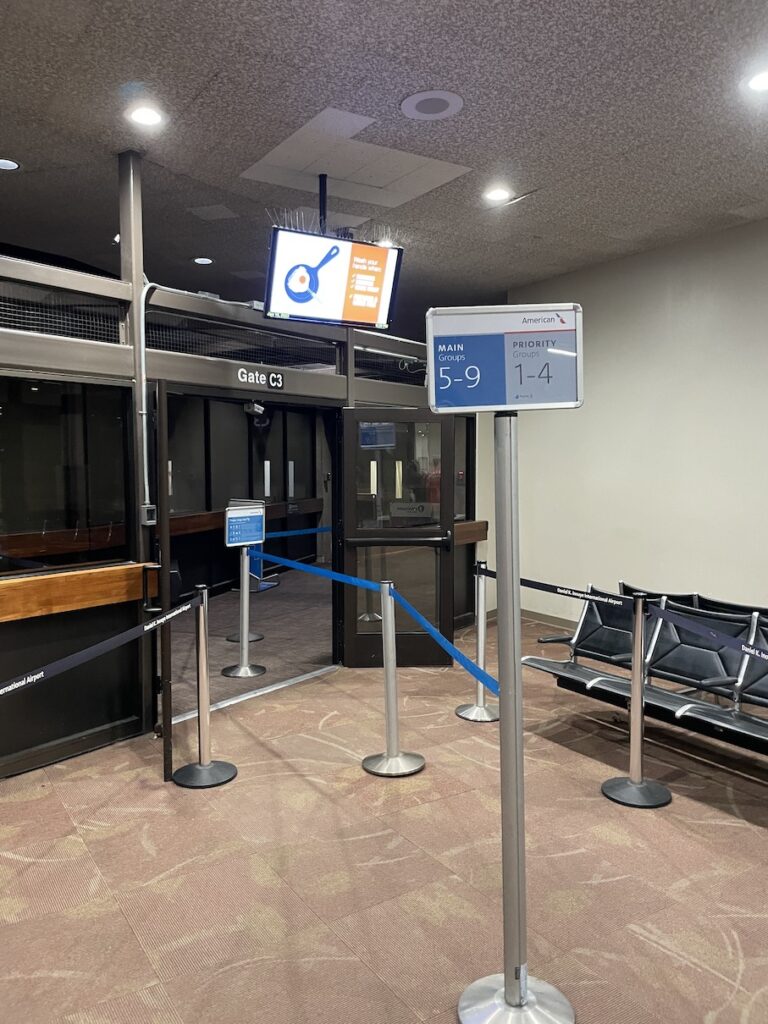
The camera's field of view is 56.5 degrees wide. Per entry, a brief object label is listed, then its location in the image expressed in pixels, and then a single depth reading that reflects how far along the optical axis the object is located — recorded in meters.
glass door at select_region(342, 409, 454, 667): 5.42
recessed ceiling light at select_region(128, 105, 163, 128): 3.52
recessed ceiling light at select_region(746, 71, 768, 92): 3.27
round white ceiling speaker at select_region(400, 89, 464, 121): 3.40
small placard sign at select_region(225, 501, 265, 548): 5.30
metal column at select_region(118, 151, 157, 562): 4.04
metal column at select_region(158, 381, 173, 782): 3.57
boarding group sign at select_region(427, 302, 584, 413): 1.86
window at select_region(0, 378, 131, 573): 4.17
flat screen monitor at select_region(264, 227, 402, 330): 4.26
